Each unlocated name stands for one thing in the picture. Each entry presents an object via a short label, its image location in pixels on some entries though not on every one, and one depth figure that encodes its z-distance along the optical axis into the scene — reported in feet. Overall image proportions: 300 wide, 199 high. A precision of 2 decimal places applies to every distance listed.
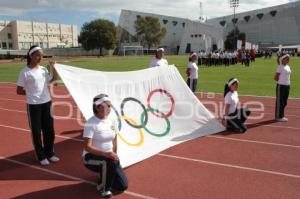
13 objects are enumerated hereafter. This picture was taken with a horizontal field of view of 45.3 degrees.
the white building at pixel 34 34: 365.20
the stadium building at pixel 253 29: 340.59
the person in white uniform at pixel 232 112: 26.81
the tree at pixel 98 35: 295.28
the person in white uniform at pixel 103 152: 15.51
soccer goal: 336.82
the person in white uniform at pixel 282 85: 30.07
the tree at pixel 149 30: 345.92
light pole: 315.74
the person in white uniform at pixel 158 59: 30.50
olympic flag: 20.53
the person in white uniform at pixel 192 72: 39.73
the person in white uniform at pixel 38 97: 19.07
